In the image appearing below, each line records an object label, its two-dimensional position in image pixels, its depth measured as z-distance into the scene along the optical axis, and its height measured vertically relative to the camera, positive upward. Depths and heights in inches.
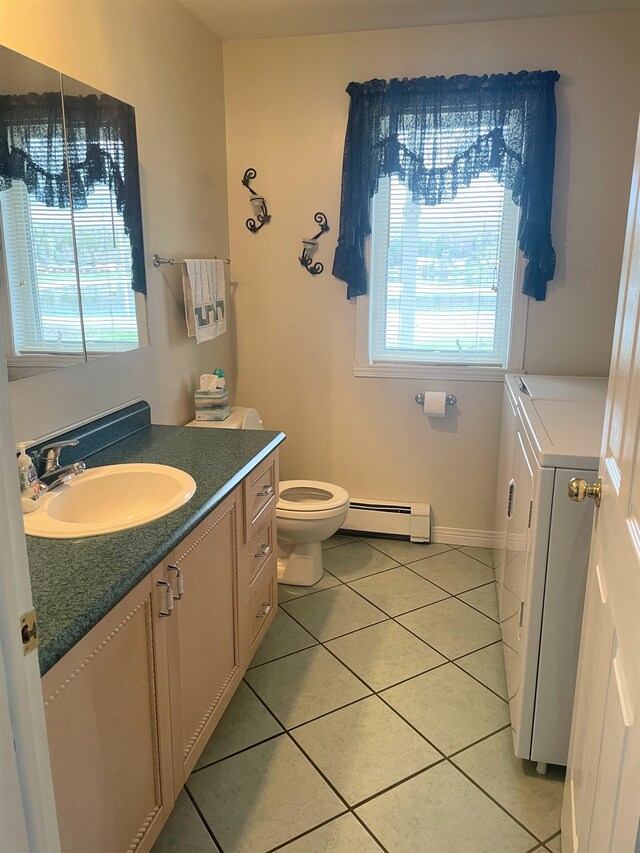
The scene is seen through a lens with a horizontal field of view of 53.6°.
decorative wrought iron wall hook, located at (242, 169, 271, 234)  125.3 +12.9
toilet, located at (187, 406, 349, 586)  108.2 -41.9
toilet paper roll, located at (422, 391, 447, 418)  124.0 -24.6
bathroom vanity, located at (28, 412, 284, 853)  45.4 -31.9
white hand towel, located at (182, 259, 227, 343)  103.8 -4.3
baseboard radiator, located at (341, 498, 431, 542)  131.6 -50.2
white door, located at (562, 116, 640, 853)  35.6 -23.4
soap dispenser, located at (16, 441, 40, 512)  62.4 -20.8
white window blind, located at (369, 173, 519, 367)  118.8 -0.3
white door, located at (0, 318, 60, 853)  26.1 -18.4
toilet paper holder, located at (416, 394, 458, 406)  125.7 -24.4
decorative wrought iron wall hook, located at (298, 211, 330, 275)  125.0 +3.8
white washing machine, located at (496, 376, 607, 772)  65.1 -31.9
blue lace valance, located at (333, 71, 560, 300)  110.5 +23.0
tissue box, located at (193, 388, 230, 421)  110.5 -22.6
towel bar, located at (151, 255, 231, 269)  97.6 +1.7
